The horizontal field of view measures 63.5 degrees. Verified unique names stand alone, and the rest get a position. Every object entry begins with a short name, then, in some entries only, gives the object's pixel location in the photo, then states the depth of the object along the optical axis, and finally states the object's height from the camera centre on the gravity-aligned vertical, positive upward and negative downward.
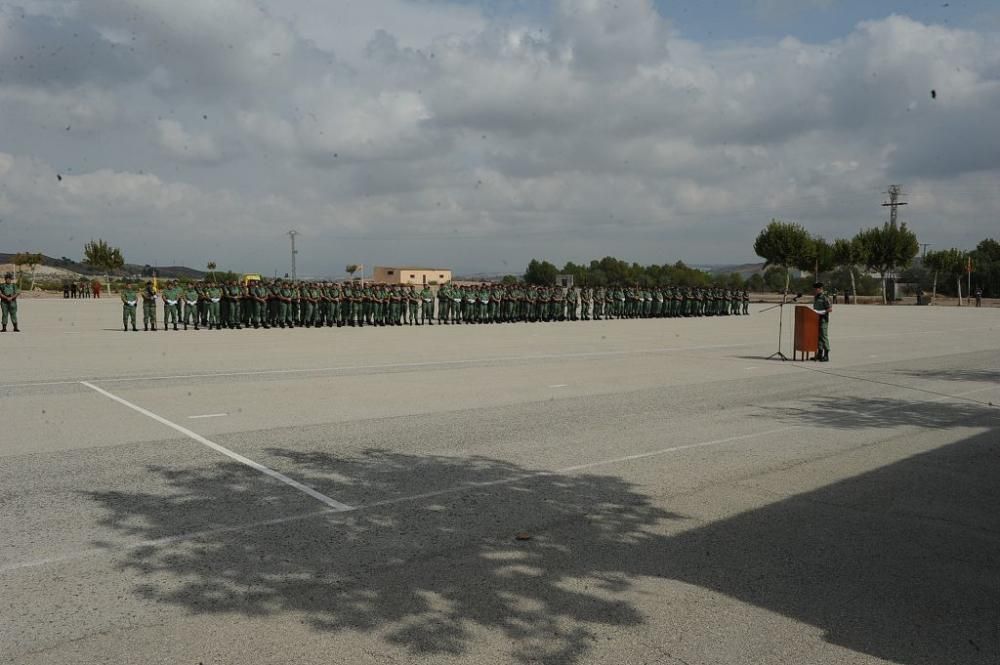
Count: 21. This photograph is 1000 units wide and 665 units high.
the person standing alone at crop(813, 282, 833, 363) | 17.16 -0.52
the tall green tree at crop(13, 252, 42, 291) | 82.28 +3.39
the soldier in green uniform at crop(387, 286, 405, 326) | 30.84 -0.51
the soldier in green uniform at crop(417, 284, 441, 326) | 31.53 -0.33
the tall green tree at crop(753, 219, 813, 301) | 74.19 +4.51
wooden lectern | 17.64 -0.81
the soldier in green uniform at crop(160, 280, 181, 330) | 25.89 -0.25
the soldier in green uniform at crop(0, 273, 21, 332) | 23.48 -0.15
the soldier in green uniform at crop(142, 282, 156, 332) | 24.66 -0.50
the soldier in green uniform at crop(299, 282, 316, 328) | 28.62 -0.45
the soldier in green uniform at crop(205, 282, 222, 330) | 26.70 -0.26
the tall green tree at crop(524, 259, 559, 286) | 111.71 +2.91
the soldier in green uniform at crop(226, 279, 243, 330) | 27.14 -0.48
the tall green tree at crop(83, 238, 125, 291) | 86.12 +3.76
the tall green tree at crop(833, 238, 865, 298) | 72.50 +3.60
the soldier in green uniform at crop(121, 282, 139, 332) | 24.45 -0.24
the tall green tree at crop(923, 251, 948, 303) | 75.00 +3.00
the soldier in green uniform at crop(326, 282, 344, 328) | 29.45 -0.42
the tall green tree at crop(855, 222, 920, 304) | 71.69 +4.18
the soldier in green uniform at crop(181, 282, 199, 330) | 26.14 -0.32
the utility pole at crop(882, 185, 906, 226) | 84.69 +9.33
